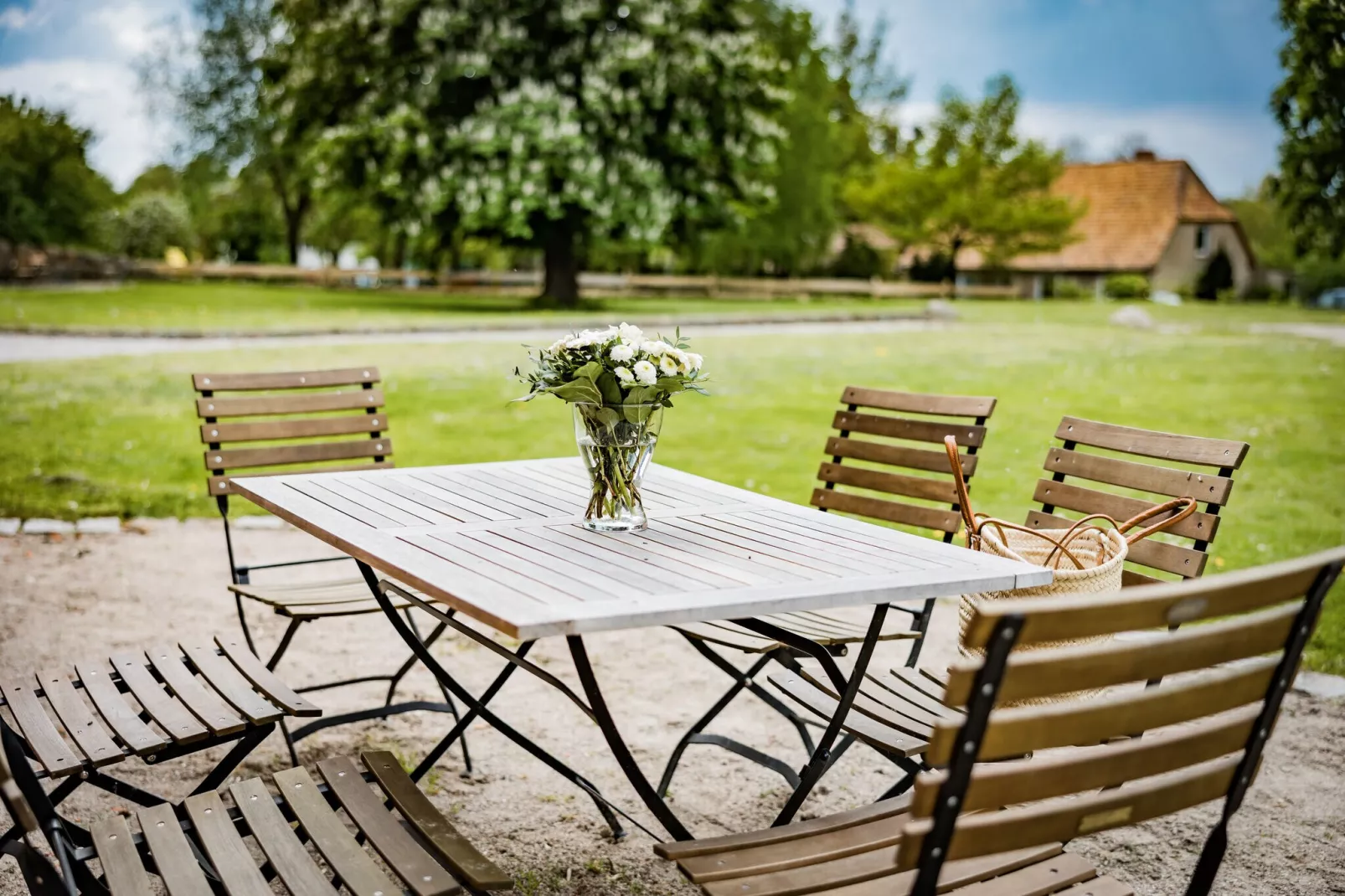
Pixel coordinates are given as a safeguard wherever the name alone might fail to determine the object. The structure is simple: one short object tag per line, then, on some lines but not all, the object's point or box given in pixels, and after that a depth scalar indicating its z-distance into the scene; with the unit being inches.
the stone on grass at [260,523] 288.5
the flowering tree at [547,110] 893.2
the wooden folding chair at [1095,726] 68.6
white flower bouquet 118.9
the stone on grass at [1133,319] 978.1
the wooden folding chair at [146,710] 110.4
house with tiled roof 1913.1
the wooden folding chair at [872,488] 143.5
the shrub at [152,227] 1627.7
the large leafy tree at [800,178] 1469.0
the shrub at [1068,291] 1811.0
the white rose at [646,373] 117.3
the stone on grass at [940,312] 1035.9
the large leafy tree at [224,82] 1423.5
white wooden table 96.9
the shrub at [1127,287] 1718.8
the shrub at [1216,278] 1721.2
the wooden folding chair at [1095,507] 123.2
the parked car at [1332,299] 1529.0
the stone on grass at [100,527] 282.0
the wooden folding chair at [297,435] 164.2
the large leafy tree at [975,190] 1636.3
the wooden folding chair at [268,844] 86.4
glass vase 122.7
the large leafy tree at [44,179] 1053.2
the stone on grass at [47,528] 280.1
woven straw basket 127.0
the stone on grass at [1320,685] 189.5
